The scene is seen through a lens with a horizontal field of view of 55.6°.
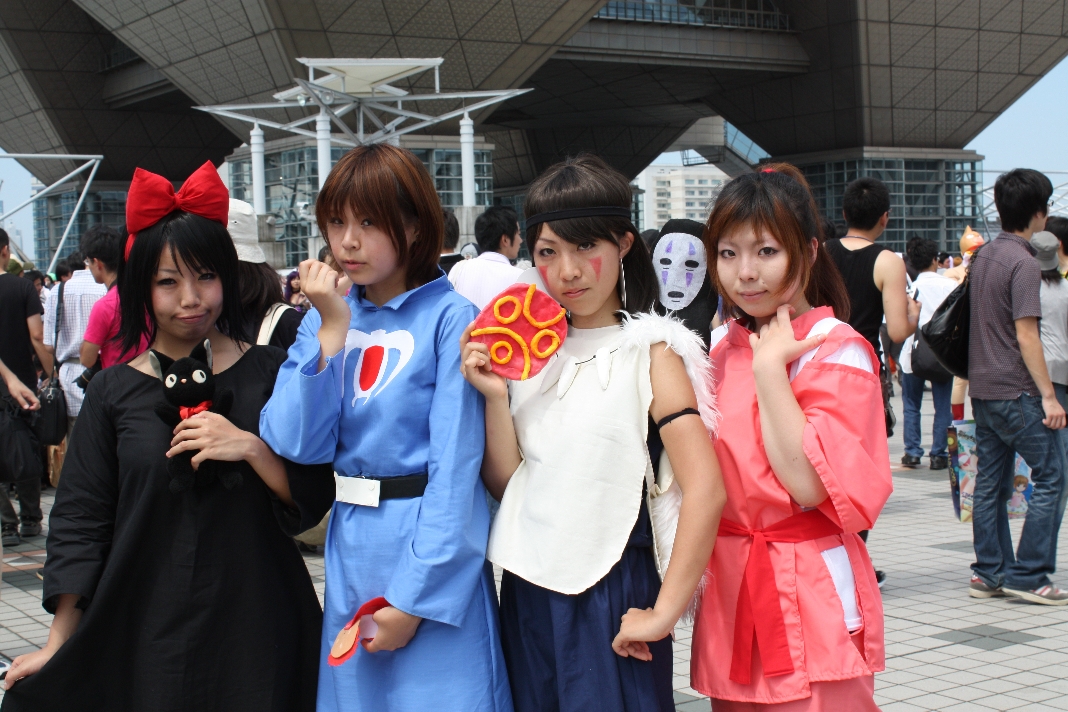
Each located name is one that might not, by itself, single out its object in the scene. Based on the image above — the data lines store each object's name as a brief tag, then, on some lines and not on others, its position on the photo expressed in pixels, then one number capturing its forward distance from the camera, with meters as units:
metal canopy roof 15.50
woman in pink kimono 2.03
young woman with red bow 2.14
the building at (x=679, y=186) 91.81
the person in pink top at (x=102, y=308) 5.36
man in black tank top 5.00
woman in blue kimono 2.04
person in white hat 4.36
